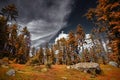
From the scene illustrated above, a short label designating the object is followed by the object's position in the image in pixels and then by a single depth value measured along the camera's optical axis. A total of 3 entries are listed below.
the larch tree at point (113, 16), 7.86
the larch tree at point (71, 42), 29.00
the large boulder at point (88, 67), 16.10
